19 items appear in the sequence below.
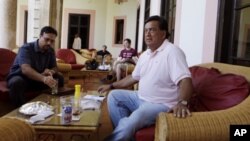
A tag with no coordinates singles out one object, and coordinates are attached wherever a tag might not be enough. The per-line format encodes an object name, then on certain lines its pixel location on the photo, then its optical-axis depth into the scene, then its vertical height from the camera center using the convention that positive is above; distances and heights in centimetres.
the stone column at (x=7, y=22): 631 +35
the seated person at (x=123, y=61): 685 -35
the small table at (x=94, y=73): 667 -61
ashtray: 212 -45
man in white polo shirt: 200 -27
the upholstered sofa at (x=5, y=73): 321 -39
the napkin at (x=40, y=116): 198 -47
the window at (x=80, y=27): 1372 +68
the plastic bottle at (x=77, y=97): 235 -41
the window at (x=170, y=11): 469 +55
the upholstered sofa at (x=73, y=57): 873 -43
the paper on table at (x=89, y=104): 239 -47
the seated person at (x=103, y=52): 1054 -28
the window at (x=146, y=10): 740 +83
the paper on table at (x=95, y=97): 271 -46
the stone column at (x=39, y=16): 798 +65
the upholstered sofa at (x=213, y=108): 142 -32
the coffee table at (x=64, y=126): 191 -50
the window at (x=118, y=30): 1307 +59
